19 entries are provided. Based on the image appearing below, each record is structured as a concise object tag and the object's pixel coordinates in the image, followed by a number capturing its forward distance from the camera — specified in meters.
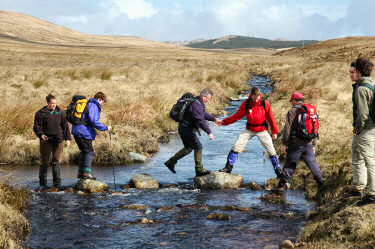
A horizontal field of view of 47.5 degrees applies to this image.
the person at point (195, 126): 10.59
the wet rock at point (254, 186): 10.57
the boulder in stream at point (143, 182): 10.76
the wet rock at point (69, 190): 10.27
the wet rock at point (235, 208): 8.88
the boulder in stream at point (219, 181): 10.74
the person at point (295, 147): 8.91
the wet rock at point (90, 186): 10.34
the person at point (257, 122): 10.12
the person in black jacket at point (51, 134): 10.24
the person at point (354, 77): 6.83
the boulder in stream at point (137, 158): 13.59
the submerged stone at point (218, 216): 8.30
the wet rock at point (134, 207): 9.04
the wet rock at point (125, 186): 10.72
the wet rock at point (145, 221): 8.12
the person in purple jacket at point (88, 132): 10.45
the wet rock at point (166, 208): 8.91
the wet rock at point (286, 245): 6.73
